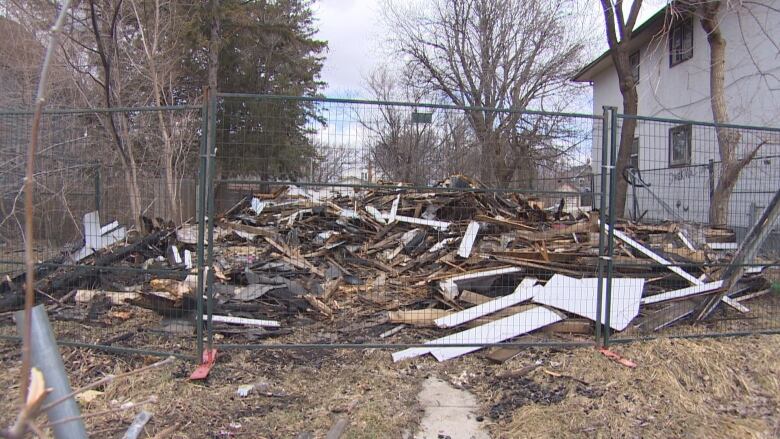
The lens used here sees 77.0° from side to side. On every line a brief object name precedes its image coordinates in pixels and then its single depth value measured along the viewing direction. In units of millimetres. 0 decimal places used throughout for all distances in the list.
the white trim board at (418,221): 7683
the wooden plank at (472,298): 5520
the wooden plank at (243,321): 5117
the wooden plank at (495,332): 4641
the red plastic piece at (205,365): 4020
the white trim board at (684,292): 5406
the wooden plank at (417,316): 5347
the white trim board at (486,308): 5117
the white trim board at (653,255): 5710
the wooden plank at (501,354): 4562
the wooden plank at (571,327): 5098
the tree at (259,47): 17250
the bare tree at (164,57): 10992
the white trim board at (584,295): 5141
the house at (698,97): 7641
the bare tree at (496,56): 22328
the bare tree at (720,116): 7957
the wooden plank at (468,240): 6609
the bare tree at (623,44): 11734
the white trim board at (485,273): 5789
